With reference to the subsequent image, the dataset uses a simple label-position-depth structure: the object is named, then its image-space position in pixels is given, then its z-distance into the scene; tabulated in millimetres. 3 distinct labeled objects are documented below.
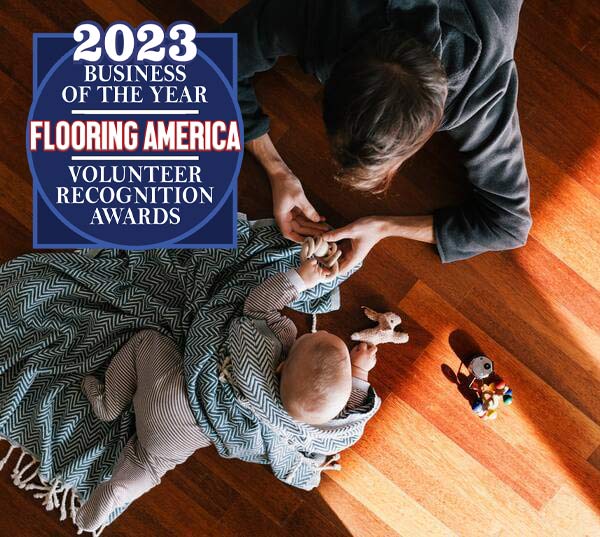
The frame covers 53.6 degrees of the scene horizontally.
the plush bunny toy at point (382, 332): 1079
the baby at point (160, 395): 1001
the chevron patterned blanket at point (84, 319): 1053
